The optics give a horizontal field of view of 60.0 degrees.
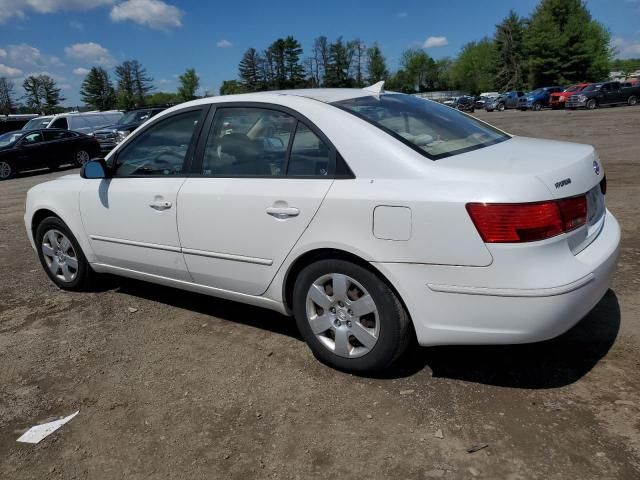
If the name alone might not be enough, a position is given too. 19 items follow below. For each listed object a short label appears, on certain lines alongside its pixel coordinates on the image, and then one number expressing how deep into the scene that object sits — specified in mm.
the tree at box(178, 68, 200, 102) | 95625
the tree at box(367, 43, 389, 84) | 104562
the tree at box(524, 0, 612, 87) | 63719
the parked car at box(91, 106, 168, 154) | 19355
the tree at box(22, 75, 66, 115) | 89438
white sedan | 2652
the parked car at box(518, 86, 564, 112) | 42625
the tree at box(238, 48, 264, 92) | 104562
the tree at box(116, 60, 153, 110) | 91938
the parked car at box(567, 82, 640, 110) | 35844
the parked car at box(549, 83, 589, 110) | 37809
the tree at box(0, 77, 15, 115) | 82062
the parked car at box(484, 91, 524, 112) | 46903
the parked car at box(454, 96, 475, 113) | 53781
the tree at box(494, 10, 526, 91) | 75938
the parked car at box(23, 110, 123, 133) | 22578
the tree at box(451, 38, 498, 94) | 94312
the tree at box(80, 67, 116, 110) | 93000
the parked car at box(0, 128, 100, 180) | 17094
